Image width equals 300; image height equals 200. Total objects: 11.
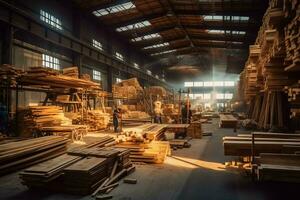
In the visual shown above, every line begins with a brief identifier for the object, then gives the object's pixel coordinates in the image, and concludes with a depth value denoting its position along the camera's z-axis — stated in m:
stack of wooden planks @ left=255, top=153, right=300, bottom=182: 5.22
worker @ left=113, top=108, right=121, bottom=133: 16.42
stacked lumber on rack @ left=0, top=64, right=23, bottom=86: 11.58
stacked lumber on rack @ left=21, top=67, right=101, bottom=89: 11.66
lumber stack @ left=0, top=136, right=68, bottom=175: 7.31
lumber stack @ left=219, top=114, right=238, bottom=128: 19.94
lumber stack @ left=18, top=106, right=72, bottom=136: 11.88
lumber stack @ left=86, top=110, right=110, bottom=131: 17.03
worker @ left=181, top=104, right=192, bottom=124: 17.44
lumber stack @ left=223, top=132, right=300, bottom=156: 6.73
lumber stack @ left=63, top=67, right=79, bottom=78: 15.91
